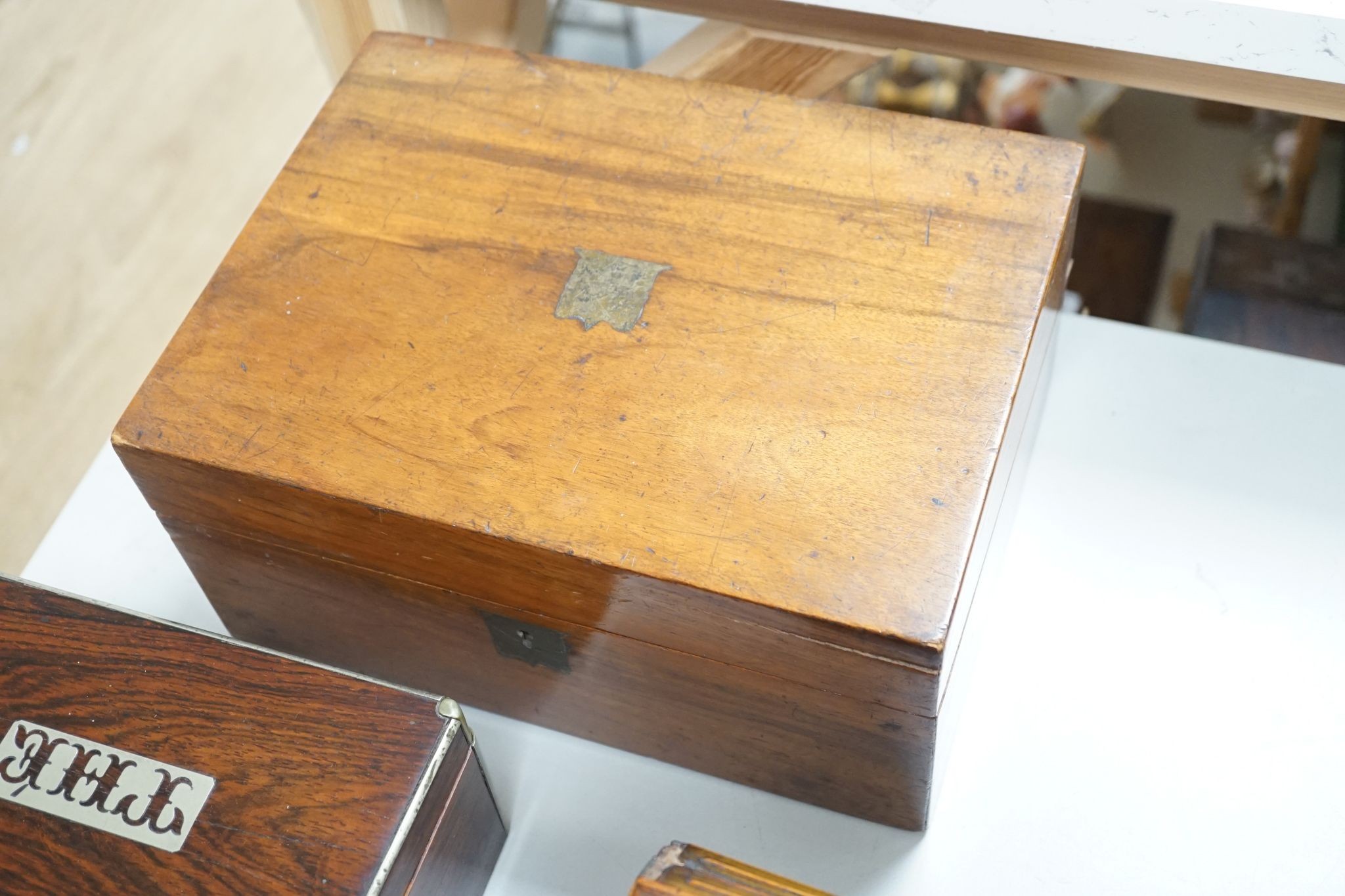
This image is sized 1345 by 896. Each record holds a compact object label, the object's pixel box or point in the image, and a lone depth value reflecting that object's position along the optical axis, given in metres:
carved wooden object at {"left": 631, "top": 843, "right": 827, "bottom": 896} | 0.63
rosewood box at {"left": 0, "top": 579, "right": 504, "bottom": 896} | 0.67
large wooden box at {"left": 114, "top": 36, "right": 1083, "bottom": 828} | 0.70
